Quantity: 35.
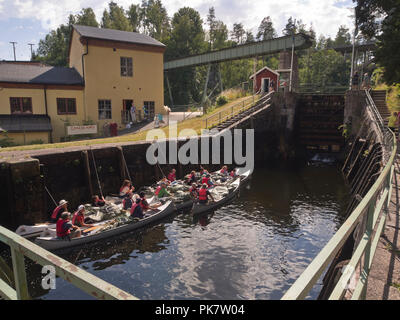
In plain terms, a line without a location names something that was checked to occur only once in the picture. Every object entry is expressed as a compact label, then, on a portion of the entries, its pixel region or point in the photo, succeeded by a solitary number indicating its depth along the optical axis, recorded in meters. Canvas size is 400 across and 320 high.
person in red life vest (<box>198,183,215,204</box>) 16.08
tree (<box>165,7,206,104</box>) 59.09
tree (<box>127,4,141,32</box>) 81.75
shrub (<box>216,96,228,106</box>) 37.81
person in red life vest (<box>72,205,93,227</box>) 12.73
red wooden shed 37.03
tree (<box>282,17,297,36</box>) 118.91
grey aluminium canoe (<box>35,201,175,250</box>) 11.53
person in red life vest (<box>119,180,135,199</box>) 16.19
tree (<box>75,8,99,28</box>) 65.19
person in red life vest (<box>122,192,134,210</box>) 14.79
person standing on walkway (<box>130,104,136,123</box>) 30.31
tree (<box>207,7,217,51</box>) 92.35
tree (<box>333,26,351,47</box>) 115.62
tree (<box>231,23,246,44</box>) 123.75
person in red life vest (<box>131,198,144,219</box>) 13.95
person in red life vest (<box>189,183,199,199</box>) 17.06
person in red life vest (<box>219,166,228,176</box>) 21.48
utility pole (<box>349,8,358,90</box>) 26.25
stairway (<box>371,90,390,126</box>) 24.42
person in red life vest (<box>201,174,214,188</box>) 18.38
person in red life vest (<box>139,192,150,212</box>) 14.87
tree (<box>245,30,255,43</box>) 120.67
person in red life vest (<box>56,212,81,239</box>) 11.59
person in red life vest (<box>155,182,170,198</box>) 16.55
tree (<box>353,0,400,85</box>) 15.25
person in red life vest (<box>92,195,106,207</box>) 14.78
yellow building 25.59
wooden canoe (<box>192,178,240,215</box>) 15.83
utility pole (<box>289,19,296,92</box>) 32.03
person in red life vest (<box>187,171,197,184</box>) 19.17
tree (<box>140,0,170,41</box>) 79.25
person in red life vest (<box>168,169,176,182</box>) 19.00
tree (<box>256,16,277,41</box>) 124.38
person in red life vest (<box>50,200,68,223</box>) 12.43
